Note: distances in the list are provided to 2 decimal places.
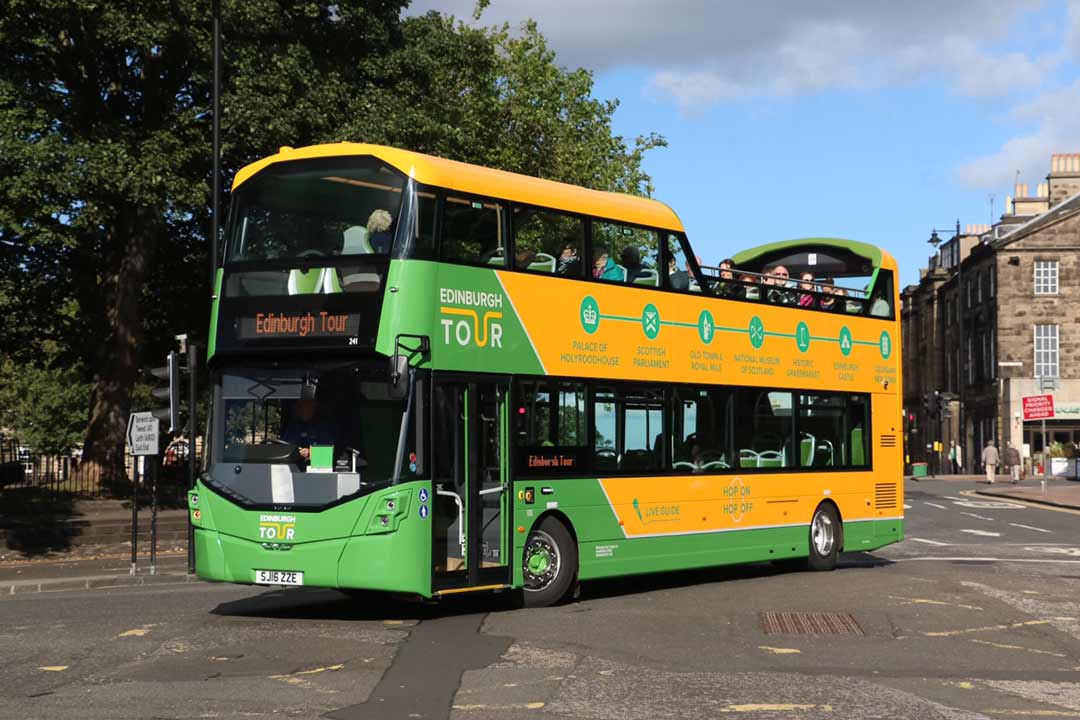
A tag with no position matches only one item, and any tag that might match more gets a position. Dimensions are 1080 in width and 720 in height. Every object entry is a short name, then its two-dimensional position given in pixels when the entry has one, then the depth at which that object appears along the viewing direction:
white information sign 21.69
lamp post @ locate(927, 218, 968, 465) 92.88
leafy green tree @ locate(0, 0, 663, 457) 25.69
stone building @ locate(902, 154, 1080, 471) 81.94
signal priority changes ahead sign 51.50
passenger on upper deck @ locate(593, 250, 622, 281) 16.12
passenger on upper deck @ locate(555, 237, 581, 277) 15.76
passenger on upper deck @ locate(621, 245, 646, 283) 16.55
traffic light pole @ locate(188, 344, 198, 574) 19.81
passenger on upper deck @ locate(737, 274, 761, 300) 18.42
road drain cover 12.98
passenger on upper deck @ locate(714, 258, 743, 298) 18.00
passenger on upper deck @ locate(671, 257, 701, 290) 17.19
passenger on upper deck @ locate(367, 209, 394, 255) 13.73
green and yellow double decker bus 13.59
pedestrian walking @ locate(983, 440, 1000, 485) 61.19
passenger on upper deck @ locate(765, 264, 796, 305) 19.02
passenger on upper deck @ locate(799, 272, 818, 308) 19.69
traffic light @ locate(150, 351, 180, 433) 20.11
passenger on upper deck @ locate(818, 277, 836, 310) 20.09
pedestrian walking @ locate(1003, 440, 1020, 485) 62.44
